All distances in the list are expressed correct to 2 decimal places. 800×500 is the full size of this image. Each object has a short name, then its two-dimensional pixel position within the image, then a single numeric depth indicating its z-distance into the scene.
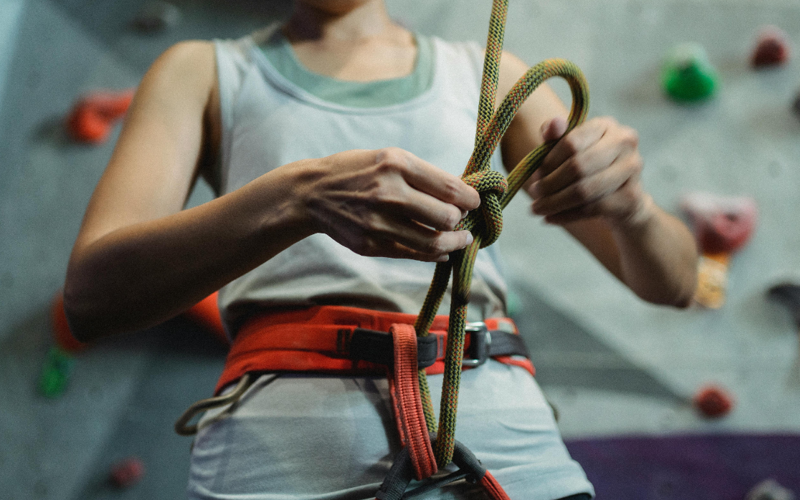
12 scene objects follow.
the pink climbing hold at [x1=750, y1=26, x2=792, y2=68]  1.13
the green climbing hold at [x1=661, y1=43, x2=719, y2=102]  1.11
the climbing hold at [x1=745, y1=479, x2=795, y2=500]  0.93
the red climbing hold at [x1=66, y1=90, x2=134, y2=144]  1.08
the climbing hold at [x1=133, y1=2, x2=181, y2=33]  1.14
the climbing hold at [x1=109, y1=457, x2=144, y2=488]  0.98
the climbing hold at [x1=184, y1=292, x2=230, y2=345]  1.01
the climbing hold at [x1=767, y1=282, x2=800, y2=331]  1.05
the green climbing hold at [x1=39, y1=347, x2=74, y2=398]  1.01
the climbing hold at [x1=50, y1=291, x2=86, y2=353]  1.01
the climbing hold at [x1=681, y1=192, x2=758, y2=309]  1.06
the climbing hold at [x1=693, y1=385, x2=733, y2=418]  1.02
